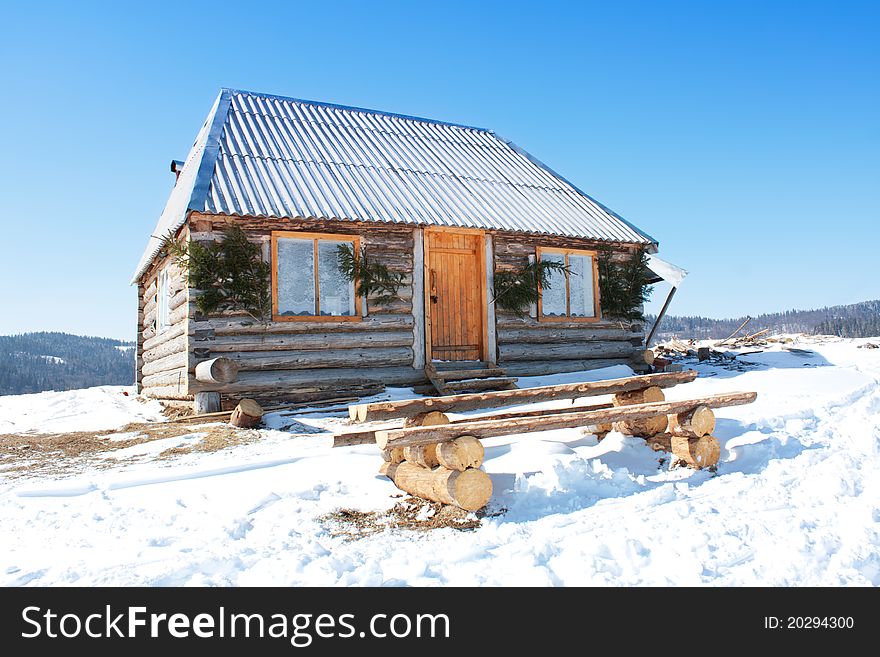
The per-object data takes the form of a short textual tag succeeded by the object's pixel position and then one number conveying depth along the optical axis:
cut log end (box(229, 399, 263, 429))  8.49
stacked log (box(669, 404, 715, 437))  5.43
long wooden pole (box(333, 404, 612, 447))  4.65
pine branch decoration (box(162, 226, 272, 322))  9.48
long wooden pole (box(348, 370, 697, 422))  5.05
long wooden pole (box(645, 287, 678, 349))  12.49
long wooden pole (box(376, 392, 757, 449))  4.23
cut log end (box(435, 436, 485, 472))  4.33
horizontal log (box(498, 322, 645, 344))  11.84
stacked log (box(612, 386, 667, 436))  6.04
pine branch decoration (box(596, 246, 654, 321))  12.72
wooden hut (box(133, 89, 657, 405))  9.95
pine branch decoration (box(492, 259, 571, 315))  11.62
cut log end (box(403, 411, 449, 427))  5.35
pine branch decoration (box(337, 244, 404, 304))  10.45
